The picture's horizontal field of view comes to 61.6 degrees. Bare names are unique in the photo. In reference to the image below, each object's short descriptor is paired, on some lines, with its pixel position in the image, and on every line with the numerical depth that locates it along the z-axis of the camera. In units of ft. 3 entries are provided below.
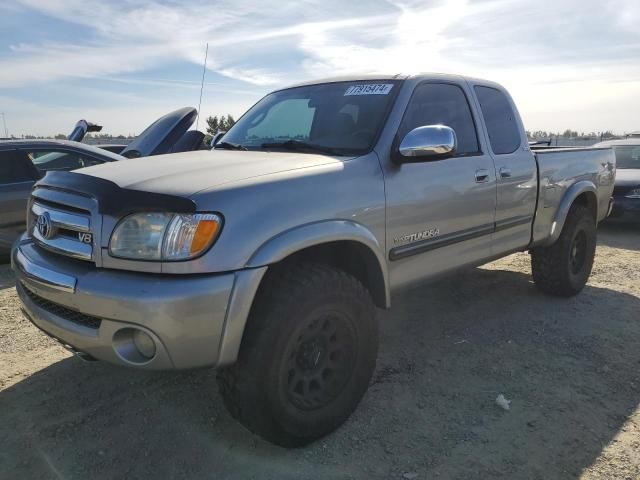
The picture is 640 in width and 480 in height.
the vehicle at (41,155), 18.49
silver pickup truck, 7.39
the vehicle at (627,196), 27.96
